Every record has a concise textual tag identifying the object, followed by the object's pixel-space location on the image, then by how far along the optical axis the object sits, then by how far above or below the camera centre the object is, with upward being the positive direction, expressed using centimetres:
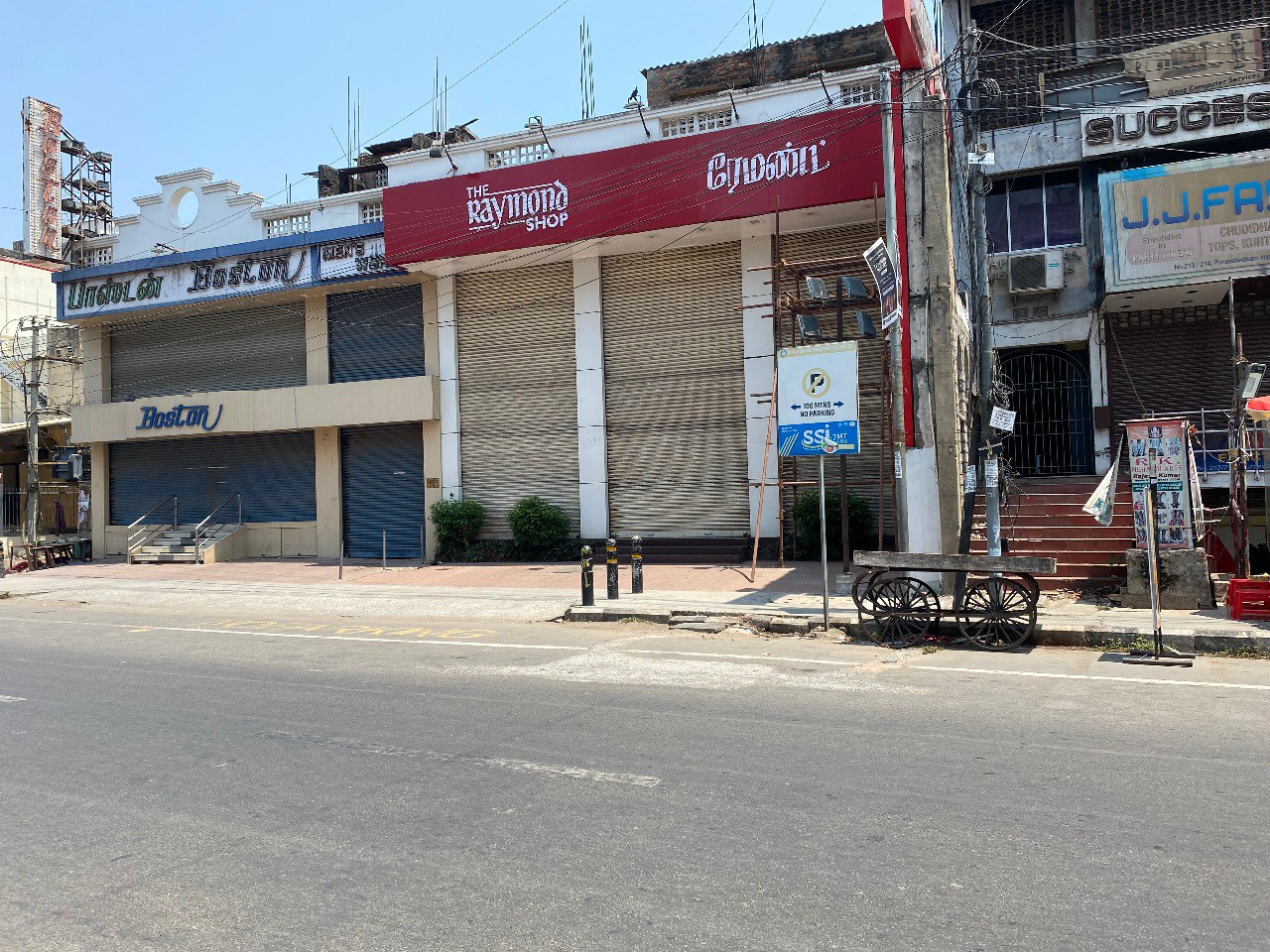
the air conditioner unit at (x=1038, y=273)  2289 +516
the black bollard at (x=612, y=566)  1620 -105
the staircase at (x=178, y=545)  2842 -91
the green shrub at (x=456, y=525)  2506 -46
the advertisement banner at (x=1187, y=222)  2000 +556
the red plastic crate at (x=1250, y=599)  1204 -139
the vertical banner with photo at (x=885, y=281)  1468 +332
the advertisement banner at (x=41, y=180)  4216 +1465
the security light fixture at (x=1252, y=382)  1352 +145
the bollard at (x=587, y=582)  1568 -126
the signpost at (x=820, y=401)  1356 +136
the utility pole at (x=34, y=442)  3003 +237
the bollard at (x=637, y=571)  1711 -120
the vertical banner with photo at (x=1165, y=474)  1362 +21
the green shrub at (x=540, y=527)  2394 -53
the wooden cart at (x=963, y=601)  1146 -129
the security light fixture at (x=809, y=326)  1717 +302
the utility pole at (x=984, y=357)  1434 +207
